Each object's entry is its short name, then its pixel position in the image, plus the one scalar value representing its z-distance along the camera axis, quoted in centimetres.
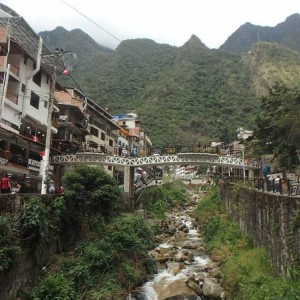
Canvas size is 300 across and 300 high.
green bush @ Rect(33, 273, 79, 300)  1626
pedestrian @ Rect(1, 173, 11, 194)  1988
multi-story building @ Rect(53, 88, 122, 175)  4406
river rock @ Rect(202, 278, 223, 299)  2009
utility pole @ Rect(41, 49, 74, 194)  2198
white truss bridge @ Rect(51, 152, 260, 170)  4138
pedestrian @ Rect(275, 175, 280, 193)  1974
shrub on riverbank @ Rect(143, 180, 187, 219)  4733
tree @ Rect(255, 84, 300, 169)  3200
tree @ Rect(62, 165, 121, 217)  2284
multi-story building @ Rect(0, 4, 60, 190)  3006
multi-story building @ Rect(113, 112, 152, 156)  7256
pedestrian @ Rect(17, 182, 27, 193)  2367
